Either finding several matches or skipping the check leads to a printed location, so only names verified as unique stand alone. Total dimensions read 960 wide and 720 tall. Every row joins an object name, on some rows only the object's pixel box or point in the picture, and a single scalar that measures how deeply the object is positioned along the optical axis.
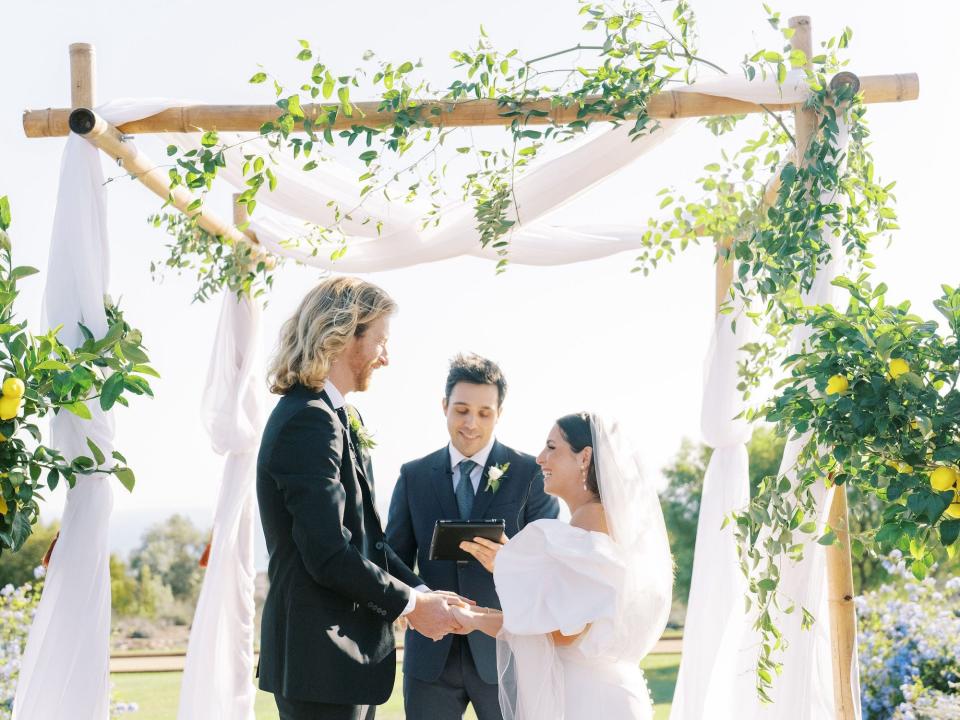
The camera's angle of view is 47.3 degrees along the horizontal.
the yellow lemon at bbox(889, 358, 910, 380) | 3.02
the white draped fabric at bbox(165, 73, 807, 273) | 4.32
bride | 3.33
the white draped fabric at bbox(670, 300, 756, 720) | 4.99
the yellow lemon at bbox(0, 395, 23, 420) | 3.12
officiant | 4.21
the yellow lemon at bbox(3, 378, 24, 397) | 3.10
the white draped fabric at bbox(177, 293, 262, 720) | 5.20
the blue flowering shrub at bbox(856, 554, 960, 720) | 5.52
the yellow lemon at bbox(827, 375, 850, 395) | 3.08
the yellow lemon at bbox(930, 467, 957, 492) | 2.99
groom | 3.32
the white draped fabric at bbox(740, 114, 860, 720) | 3.78
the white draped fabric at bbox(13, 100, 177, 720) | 3.74
